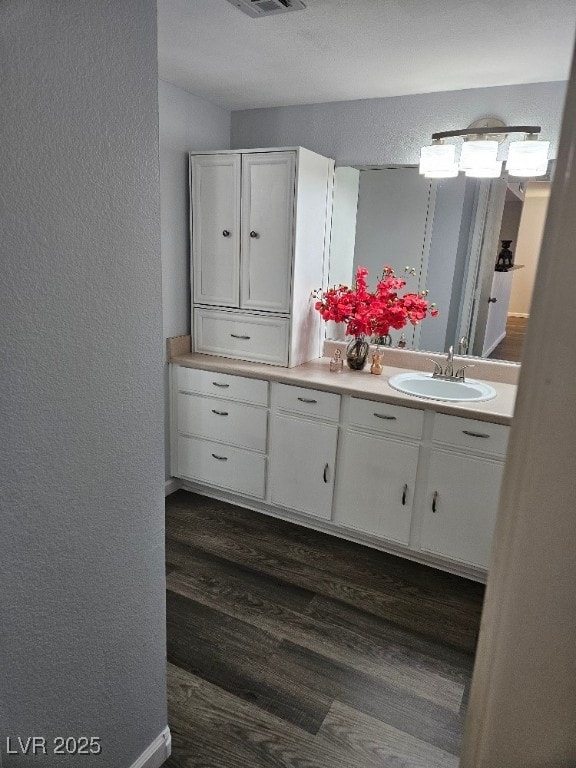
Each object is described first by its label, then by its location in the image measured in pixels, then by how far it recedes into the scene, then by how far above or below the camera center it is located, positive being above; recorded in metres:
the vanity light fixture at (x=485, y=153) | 2.21 +0.52
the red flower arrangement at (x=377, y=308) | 2.55 -0.20
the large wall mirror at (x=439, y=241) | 2.43 +0.13
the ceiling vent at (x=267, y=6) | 1.56 +0.77
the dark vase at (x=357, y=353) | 2.66 -0.45
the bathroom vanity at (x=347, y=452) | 2.18 -0.88
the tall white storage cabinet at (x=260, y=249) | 2.54 +0.06
